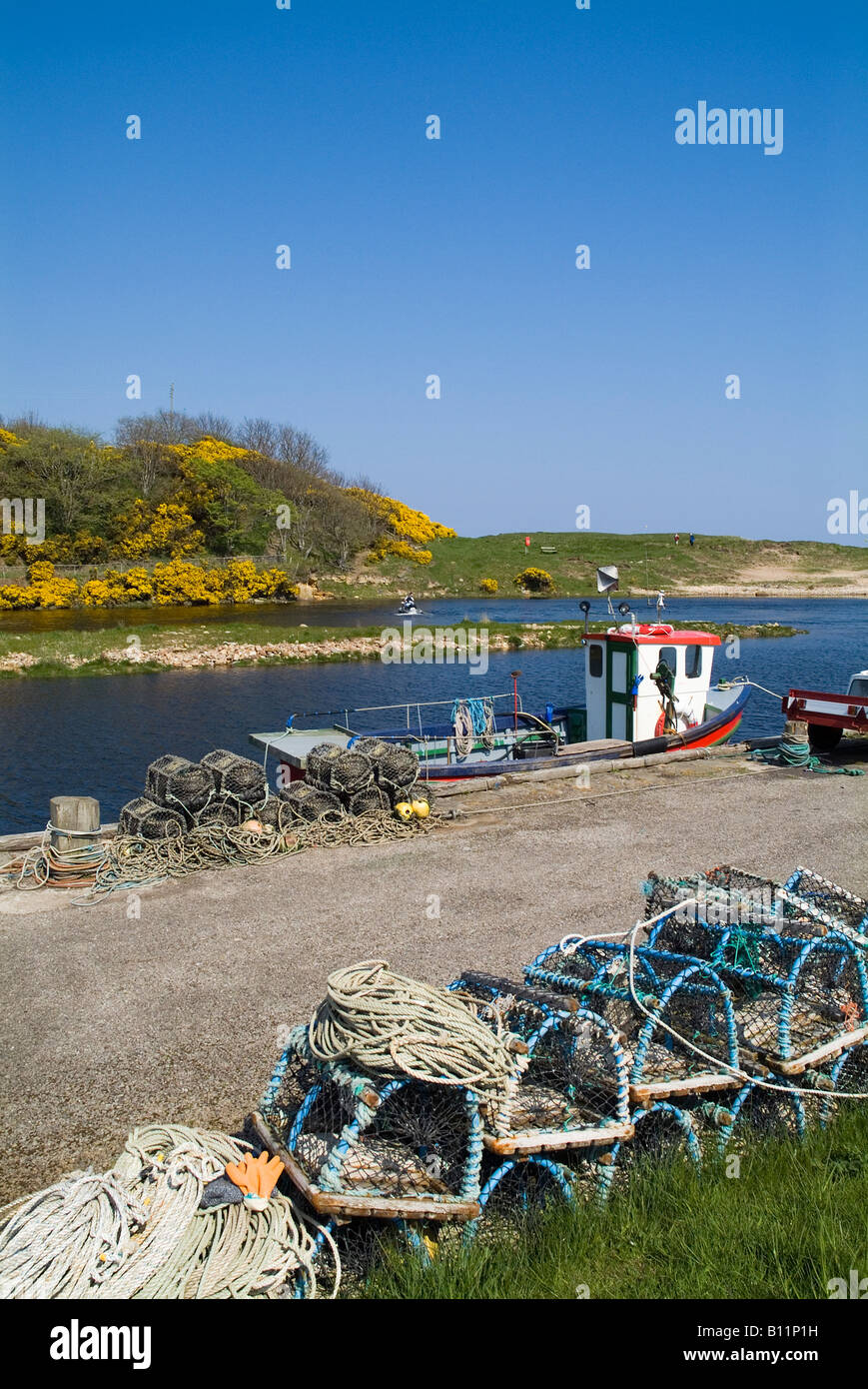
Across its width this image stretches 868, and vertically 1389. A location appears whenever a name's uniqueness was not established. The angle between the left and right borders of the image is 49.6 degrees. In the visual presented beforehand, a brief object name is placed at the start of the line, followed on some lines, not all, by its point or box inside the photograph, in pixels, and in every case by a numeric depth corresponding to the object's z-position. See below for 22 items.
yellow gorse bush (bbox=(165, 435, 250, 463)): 73.19
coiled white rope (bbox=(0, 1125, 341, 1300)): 3.92
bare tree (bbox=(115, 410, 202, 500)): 69.69
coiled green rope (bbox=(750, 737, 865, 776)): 16.44
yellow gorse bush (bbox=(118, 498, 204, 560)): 63.75
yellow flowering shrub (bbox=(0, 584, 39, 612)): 52.41
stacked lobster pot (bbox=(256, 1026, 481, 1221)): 4.26
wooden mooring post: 10.57
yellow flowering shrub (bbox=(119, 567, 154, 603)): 56.66
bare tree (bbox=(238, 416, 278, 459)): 95.31
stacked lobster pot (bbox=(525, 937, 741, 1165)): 5.18
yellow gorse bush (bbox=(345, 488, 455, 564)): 84.75
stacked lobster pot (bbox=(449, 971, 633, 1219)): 4.61
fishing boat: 16.89
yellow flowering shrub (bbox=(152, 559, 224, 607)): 57.50
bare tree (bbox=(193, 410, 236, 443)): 92.12
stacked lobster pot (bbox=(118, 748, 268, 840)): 11.16
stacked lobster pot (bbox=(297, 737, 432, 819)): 12.32
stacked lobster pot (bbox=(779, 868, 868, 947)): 6.57
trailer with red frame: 16.12
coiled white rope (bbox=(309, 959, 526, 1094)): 4.48
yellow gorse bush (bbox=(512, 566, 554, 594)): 83.75
